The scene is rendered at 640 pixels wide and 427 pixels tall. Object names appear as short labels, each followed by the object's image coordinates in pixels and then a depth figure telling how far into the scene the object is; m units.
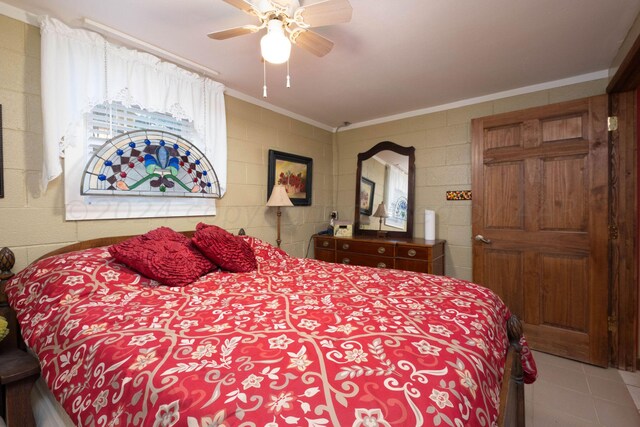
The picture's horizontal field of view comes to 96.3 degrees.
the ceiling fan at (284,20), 1.41
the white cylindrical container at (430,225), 3.10
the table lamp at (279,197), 2.90
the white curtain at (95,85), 1.71
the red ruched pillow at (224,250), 1.91
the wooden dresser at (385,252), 2.81
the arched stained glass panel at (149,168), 1.92
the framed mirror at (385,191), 3.38
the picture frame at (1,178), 1.60
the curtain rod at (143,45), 1.79
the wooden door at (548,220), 2.29
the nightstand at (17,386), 1.07
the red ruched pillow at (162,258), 1.58
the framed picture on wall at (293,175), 3.13
